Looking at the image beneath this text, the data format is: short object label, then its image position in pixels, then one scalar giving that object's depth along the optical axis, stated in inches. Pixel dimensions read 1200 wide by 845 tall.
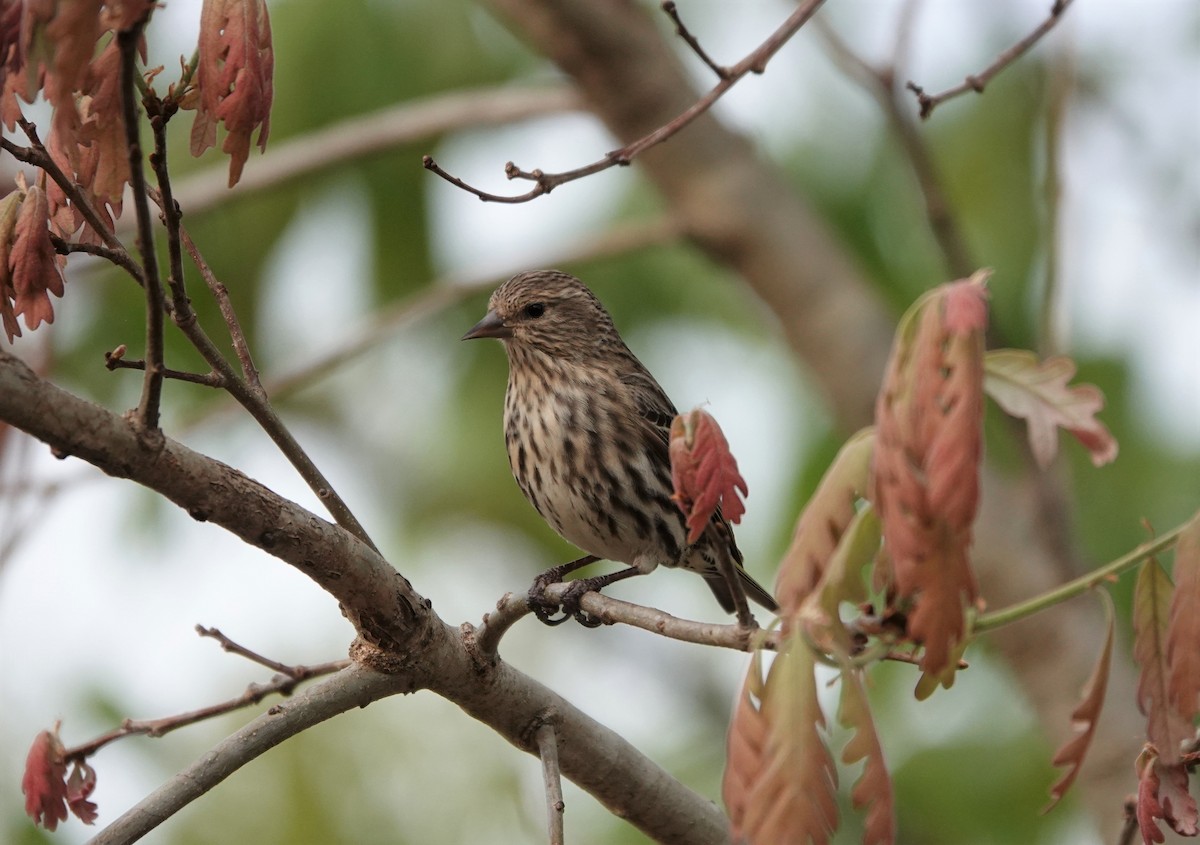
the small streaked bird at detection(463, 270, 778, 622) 384.5
